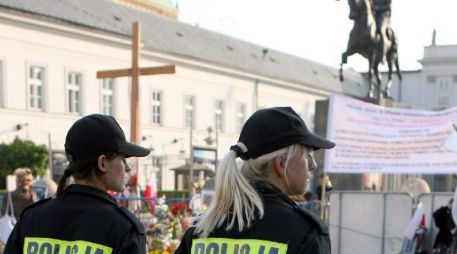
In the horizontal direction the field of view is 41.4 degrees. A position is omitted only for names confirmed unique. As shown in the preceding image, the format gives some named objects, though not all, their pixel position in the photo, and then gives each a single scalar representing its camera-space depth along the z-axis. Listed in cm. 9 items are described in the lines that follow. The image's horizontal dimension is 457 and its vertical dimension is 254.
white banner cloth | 712
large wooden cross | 1042
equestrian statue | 1231
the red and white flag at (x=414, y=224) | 657
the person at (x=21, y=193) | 725
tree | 2672
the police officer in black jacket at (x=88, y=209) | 231
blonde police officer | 190
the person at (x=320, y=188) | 1119
